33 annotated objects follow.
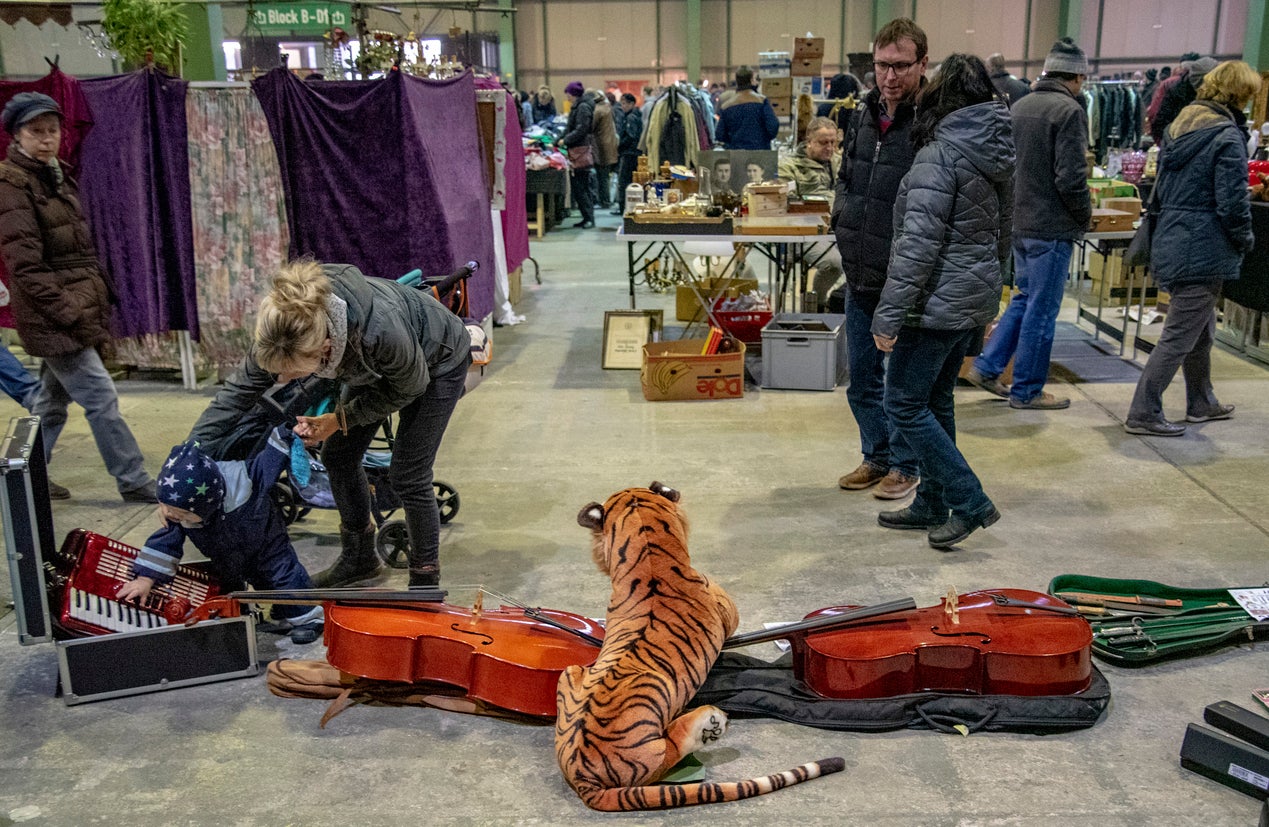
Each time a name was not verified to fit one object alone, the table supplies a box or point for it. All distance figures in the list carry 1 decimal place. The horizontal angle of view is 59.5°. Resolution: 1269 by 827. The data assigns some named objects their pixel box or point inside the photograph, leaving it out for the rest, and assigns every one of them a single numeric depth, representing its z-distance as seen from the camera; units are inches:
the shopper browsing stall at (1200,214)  201.0
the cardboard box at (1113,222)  264.5
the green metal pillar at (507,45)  983.0
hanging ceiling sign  617.6
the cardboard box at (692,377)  251.0
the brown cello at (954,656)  120.3
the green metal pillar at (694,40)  981.8
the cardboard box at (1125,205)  279.6
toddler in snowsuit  127.3
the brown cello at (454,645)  121.4
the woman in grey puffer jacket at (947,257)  152.8
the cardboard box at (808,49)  361.7
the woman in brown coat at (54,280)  175.2
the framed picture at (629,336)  283.6
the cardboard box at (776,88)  436.1
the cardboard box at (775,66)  440.1
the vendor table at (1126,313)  265.1
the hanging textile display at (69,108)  243.3
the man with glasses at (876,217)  162.6
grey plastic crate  254.7
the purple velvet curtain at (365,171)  250.7
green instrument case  133.5
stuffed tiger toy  105.3
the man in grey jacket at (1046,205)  225.8
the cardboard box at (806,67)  365.4
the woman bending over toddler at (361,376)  118.3
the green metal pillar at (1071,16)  944.9
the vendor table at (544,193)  510.3
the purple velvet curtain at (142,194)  250.2
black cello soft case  118.6
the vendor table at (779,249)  259.1
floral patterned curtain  253.6
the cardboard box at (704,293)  291.5
